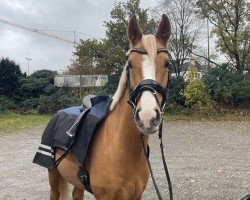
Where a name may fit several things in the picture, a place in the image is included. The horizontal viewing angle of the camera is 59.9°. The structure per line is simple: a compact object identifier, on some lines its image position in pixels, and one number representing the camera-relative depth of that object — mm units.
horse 1597
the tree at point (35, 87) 15908
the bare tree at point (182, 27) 16542
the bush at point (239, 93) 12857
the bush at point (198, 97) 12416
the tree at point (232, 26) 14897
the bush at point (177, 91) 12958
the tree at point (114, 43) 15384
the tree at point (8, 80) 15965
